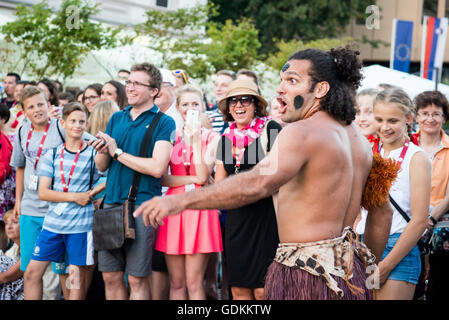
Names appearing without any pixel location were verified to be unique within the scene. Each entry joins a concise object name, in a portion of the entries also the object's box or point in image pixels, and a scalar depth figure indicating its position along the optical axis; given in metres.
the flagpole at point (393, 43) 12.06
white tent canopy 9.64
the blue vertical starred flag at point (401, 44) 12.14
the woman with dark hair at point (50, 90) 6.95
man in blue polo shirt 4.27
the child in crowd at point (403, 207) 3.45
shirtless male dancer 2.31
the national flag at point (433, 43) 12.45
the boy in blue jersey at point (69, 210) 4.66
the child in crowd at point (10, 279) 4.34
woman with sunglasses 4.16
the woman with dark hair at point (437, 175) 4.36
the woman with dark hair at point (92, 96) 6.62
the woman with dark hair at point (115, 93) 5.98
